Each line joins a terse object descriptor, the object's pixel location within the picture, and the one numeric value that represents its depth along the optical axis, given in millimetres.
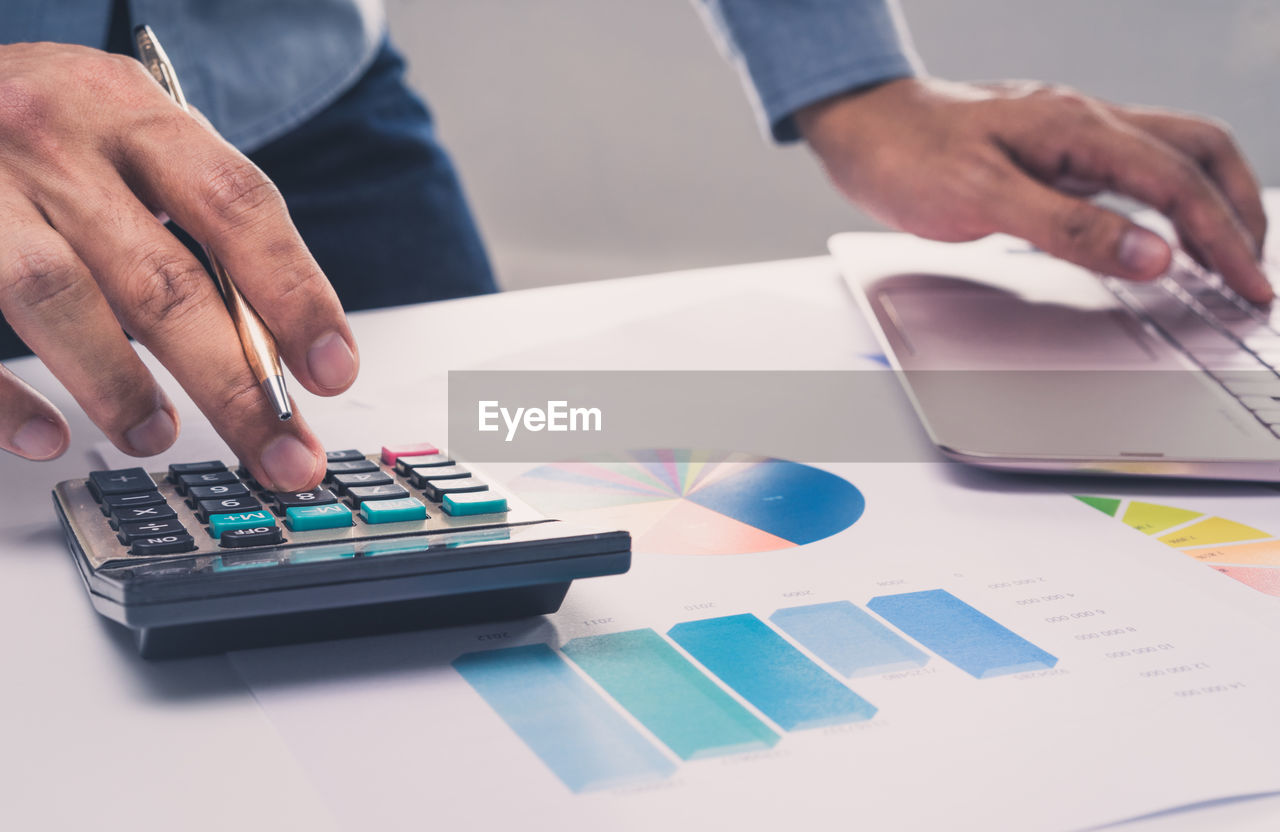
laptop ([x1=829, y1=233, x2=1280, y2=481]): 892
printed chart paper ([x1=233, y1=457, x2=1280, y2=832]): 709
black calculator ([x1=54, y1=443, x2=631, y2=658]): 739
